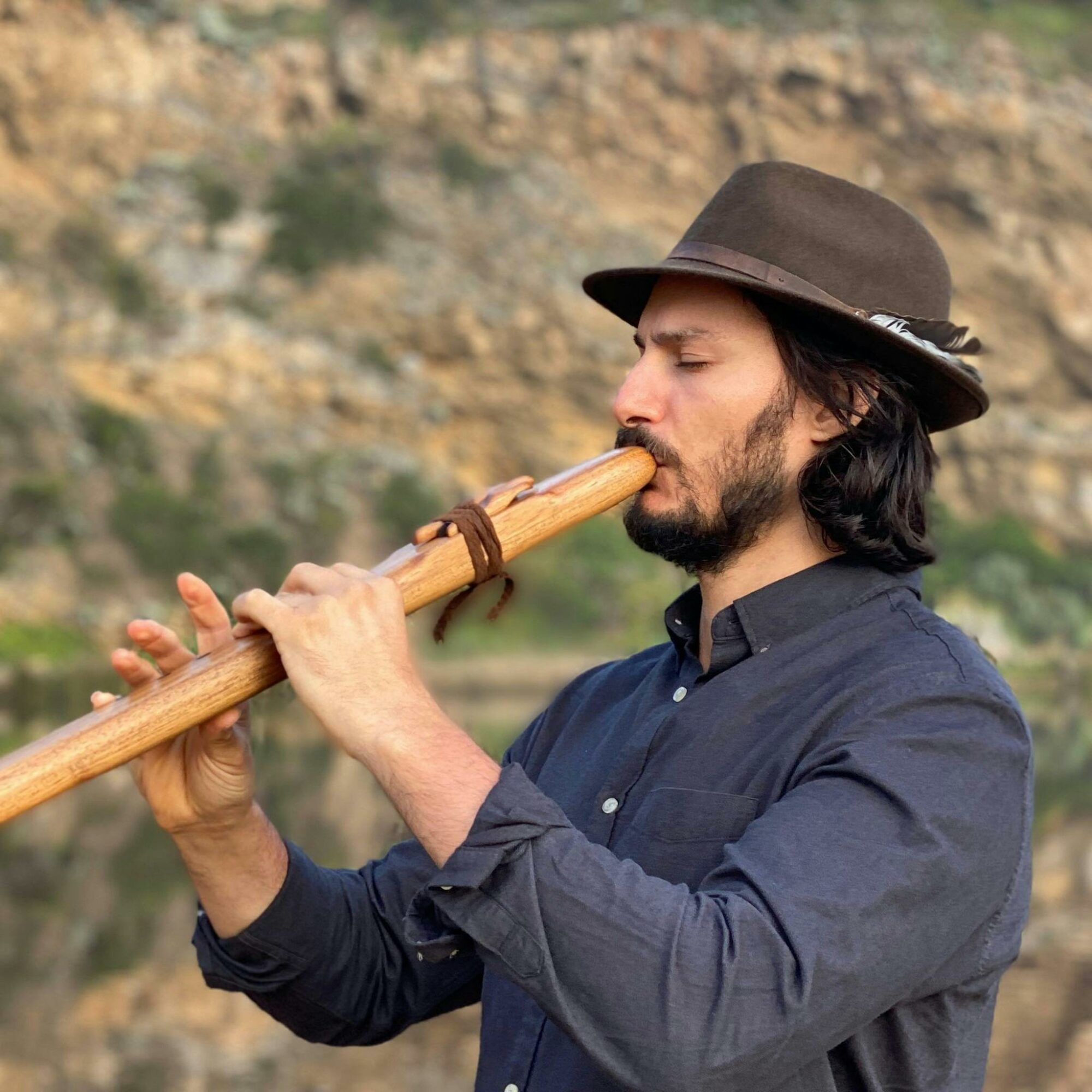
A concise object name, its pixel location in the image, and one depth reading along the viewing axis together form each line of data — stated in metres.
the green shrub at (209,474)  25.98
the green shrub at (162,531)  24.36
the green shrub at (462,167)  32.34
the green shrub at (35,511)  23.55
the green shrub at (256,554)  25.16
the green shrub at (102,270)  27.91
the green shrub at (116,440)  25.73
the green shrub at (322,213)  30.55
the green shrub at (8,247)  27.11
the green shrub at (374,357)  29.83
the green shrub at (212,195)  30.16
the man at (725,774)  1.51
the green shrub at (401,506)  27.84
